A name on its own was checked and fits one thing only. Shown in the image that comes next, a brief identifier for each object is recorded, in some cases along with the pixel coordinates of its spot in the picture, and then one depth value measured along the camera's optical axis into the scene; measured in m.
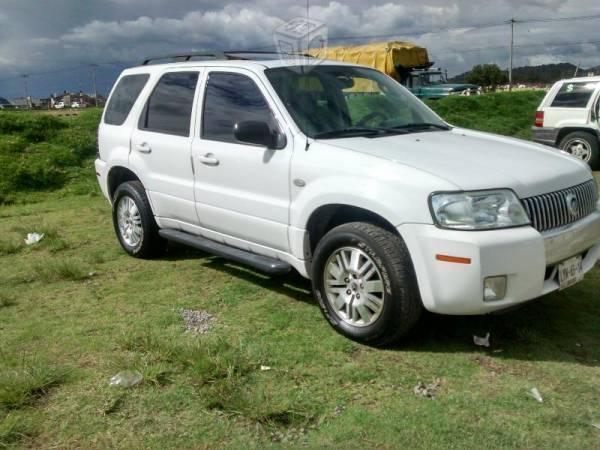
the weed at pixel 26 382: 3.35
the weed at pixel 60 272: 5.75
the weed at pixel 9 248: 6.92
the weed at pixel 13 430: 3.03
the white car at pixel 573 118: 11.35
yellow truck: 26.72
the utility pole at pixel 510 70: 38.84
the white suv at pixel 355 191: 3.47
